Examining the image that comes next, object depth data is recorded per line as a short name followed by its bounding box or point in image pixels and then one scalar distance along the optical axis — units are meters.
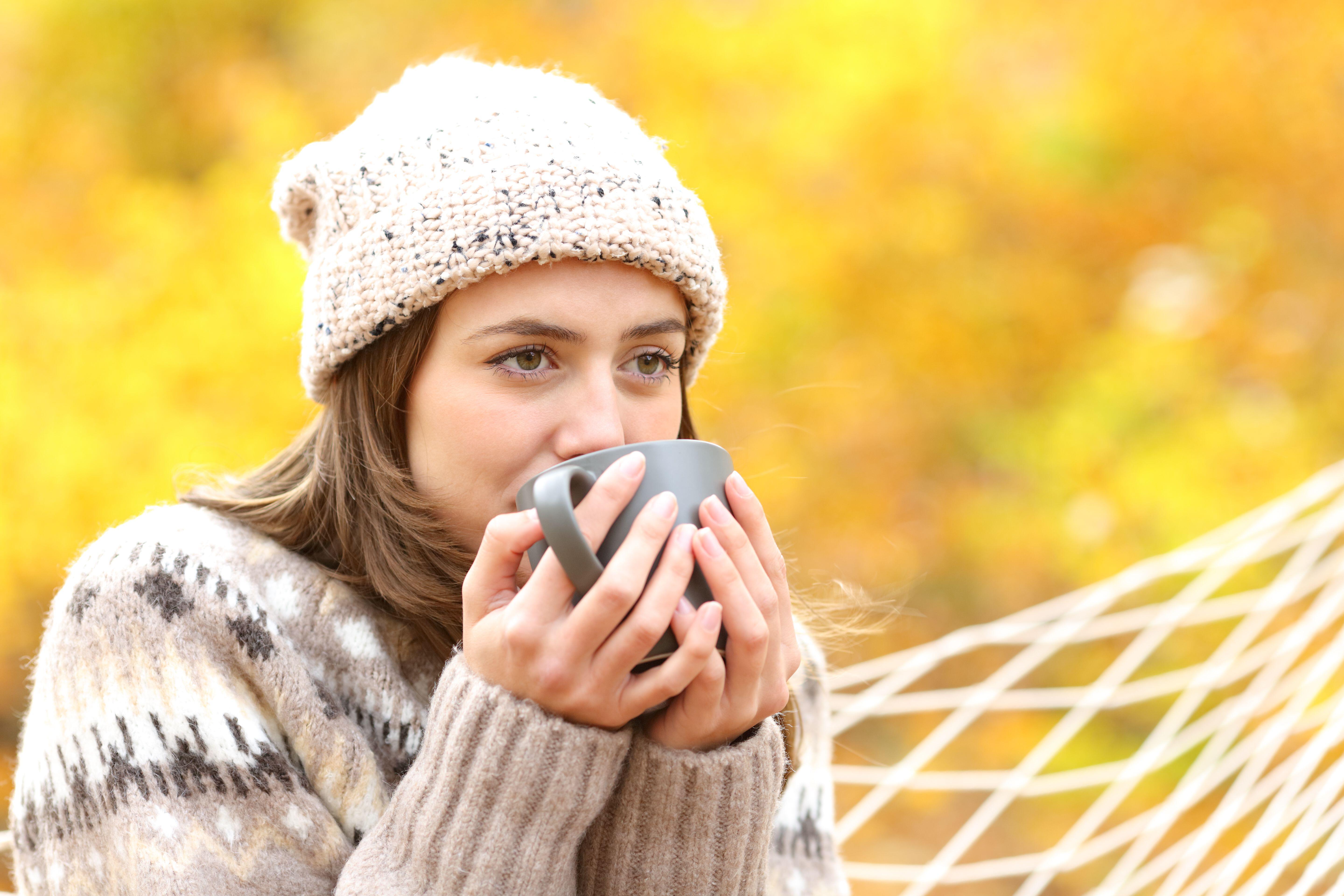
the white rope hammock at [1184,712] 3.36
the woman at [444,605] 2.63
